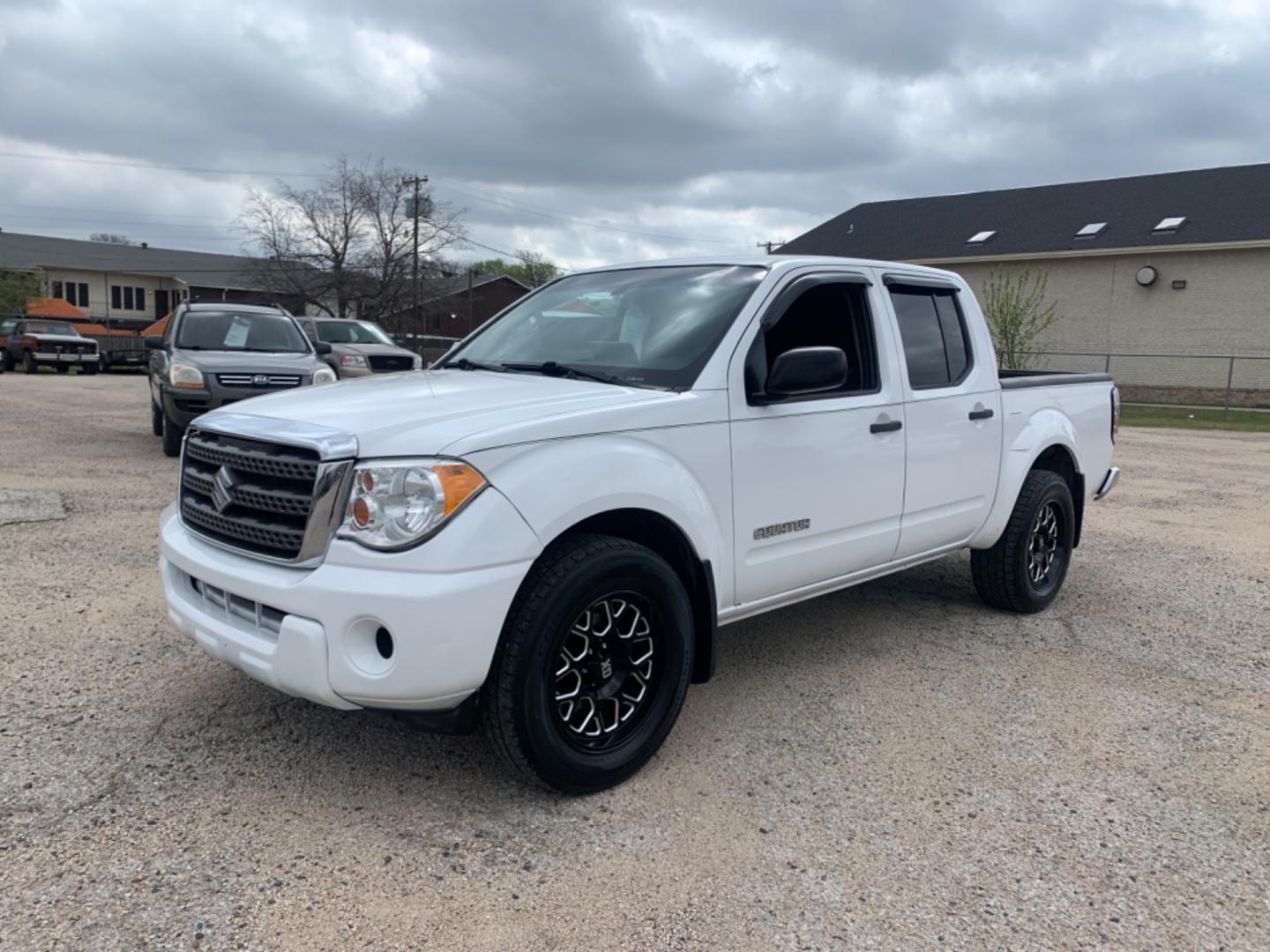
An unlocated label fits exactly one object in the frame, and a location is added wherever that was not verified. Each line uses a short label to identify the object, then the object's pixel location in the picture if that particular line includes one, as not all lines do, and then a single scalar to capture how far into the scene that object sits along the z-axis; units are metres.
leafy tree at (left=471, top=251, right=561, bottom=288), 83.43
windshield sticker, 11.08
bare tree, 46.12
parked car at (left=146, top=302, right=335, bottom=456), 9.94
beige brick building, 26.61
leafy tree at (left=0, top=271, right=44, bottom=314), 44.09
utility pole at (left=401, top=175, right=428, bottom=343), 45.41
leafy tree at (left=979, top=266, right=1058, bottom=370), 24.30
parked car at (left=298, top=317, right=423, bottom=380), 15.53
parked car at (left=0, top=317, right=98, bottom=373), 28.36
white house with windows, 56.00
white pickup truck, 2.87
